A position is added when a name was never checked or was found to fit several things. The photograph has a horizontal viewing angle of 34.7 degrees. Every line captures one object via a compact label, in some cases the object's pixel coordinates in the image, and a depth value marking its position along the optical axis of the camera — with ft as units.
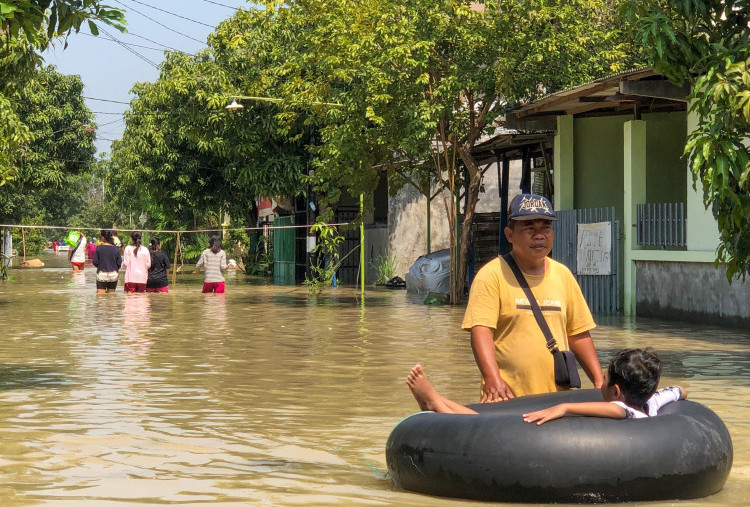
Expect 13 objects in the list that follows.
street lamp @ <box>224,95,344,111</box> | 88.11
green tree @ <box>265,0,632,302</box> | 76.48
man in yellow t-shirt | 20.97
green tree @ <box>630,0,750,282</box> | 35.19
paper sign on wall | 72.38
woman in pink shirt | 92.58
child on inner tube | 20.04
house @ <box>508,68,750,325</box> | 63.05
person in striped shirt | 91.86
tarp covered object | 93.66
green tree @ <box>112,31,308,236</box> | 121.70
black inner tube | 20.16
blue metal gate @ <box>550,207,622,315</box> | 72.02
